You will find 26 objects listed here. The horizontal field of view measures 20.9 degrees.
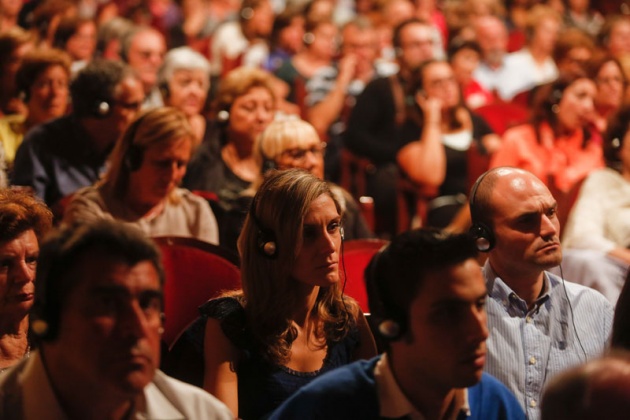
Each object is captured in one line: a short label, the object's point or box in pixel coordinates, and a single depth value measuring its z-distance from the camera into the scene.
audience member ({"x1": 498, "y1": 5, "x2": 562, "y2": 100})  12.10
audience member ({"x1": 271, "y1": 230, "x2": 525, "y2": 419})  3.00
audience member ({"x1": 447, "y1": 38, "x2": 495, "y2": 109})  10.56
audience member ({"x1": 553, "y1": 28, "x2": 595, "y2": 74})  10.78
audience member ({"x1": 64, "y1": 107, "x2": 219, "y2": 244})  5.76
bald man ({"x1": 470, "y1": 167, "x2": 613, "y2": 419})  4.07
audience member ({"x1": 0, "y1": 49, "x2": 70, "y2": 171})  7.52
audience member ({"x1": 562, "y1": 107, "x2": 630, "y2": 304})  6.23
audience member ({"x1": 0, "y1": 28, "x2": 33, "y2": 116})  8.06
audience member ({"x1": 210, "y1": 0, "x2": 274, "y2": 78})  12.33
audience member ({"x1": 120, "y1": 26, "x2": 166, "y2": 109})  9.59
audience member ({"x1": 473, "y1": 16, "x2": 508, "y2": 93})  12.16
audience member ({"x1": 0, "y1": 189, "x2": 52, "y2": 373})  3.76
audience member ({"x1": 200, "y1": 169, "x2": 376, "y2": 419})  3.93
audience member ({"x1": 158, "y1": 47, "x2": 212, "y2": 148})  8.54
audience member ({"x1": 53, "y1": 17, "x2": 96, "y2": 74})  9.92
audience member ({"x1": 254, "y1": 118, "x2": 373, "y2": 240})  6.28
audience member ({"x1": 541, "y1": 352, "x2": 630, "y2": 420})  2.26
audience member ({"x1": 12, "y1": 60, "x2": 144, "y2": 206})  6.88
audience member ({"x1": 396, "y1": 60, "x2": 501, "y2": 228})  8.31
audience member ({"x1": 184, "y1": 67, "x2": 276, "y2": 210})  7.18
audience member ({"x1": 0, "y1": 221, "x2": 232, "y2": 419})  2.68
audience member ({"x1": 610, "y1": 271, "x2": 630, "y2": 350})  3.41
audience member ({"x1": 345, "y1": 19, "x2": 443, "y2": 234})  8.63
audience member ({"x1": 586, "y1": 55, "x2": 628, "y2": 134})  9.19
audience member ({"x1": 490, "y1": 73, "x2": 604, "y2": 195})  7.95
